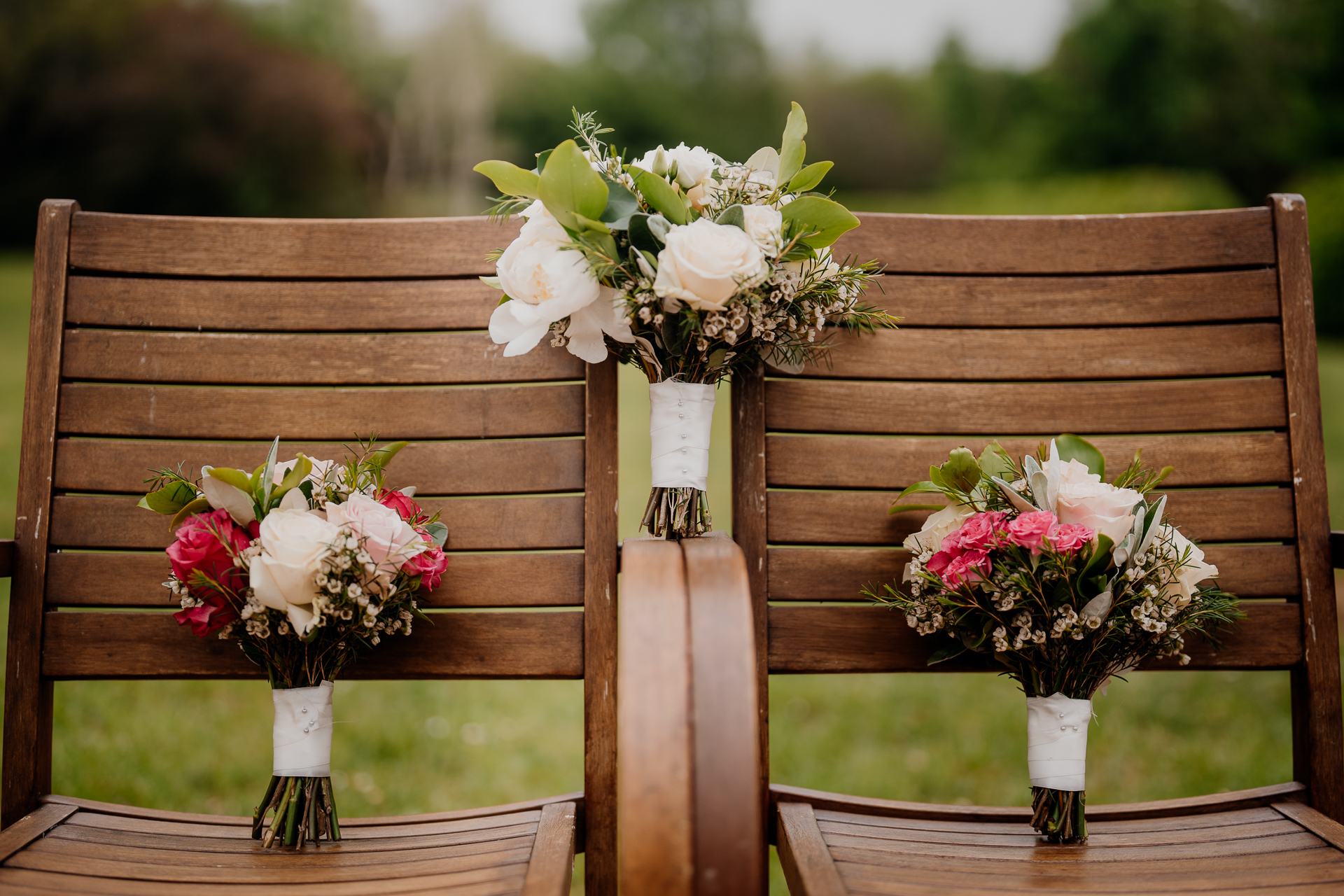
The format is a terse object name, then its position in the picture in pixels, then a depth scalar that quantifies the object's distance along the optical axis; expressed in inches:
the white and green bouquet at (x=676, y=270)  41.4
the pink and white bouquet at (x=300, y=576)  41.3
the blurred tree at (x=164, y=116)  302.4
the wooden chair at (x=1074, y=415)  52.1
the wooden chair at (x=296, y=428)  50.7
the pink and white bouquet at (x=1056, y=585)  42.7
